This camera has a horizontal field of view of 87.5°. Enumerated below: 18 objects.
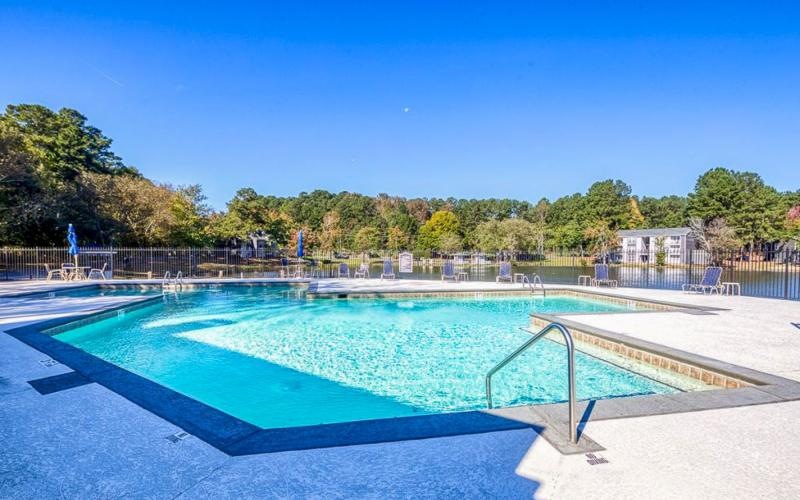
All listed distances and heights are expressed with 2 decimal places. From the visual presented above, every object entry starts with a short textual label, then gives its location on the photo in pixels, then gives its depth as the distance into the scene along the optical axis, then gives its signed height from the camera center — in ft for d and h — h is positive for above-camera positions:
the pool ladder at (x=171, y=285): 46.28 -3.85
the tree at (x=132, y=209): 72.54 +7.54
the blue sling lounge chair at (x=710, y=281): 36.76 -2.68
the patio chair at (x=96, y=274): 53.43 -3.08
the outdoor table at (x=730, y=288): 36.66 -3.42
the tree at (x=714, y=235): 116.88 +4.81
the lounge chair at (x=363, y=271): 57.67 -2.84
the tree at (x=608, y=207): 164.55 +17.59
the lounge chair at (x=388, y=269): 53.26 -2.42
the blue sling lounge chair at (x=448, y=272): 52.13 -2.66
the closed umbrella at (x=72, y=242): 49.75 +1.02
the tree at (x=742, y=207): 124.36 +13.67
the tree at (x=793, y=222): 121.29 +8.84
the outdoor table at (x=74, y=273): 51.06 -2.82
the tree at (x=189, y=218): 81.15 +6.71
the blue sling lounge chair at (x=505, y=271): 49.59 -2.41
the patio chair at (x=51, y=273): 49.45 -2.73
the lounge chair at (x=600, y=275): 44.88 -2.59
